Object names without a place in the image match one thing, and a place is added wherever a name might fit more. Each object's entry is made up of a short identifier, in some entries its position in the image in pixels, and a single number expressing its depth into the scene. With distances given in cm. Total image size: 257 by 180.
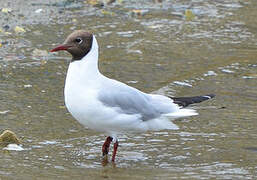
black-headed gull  1123
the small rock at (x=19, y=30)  1858
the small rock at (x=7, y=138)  1158
